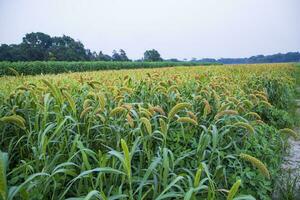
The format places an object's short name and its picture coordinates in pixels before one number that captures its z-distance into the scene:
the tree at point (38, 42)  44.88
